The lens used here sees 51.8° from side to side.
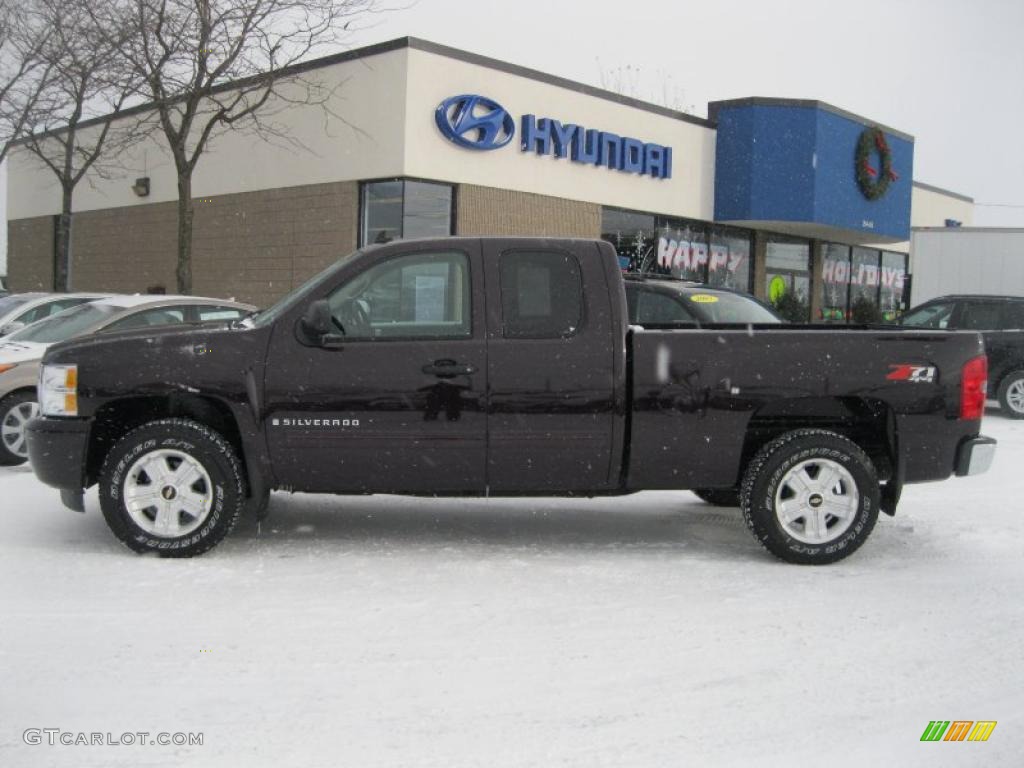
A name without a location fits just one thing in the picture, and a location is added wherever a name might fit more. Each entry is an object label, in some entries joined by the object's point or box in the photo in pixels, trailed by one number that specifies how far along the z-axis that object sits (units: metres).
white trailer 20.66
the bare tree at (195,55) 18.73
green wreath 27.28
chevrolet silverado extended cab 5.86
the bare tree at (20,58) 24.14
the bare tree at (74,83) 20.42
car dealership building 19.09
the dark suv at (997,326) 14.56
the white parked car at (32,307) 12.19
